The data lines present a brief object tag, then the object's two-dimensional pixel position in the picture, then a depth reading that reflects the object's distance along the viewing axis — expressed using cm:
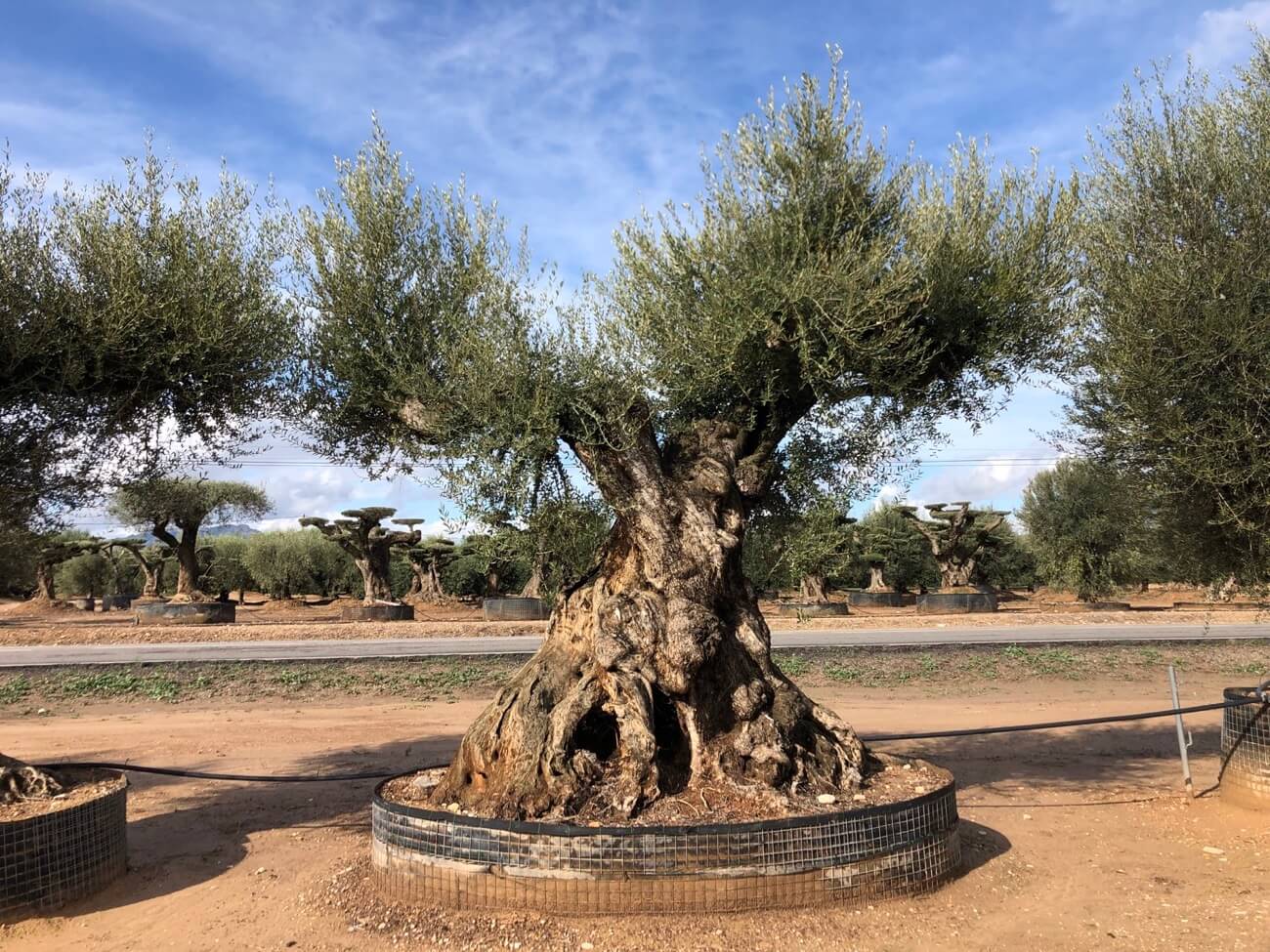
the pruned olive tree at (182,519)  3769
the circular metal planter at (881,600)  4456
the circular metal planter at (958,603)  3778
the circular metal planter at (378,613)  3547
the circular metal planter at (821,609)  3756
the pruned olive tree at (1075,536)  3706
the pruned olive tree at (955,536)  4162
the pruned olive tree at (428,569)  4675
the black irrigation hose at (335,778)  819
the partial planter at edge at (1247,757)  878
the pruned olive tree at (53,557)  4453
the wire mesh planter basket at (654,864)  625
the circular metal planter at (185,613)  3325
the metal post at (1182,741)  971
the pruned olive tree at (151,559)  4866
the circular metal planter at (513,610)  3528
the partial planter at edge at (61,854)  632
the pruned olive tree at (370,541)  3784
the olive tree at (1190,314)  835
